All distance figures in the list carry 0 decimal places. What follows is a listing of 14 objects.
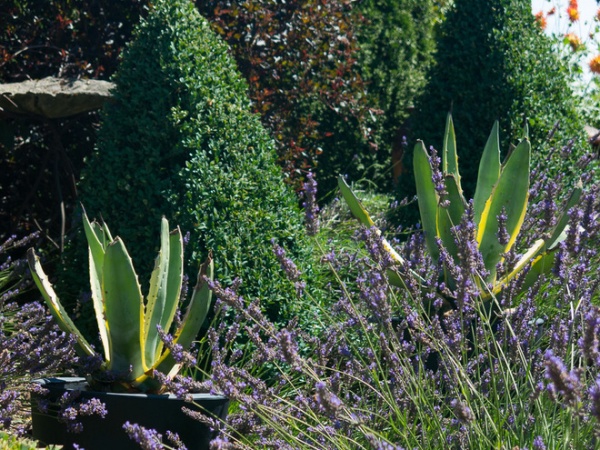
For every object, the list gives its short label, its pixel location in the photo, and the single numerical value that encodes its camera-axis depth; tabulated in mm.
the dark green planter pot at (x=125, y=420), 2955
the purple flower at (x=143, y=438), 1969
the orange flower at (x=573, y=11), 10297
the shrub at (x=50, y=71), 5723
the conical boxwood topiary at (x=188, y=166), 3748
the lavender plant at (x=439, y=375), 2203
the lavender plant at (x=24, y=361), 3037
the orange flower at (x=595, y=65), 9789
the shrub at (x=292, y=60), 6066
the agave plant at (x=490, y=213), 3666
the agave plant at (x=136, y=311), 2988
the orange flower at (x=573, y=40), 10375
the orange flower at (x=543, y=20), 10091
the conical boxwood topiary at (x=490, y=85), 5730
